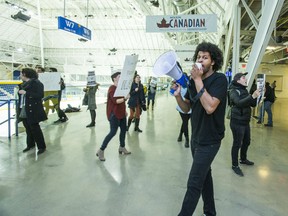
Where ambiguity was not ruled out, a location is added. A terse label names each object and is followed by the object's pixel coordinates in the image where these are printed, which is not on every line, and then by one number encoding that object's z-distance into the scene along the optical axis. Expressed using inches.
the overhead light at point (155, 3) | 382.5
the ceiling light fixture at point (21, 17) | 471.2
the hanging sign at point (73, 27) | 371.3
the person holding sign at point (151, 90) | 482.3
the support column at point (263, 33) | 168.6
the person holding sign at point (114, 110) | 169.5
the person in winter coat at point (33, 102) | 176.4
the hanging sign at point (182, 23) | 283.9
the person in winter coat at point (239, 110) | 148.6
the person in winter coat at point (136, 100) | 264.2
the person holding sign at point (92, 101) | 292.8
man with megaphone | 80.4
